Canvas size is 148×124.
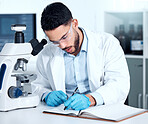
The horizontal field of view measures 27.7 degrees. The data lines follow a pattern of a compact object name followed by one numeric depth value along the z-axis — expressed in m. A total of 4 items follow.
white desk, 1.30
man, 1.60
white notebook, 1.33
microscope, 1.50
